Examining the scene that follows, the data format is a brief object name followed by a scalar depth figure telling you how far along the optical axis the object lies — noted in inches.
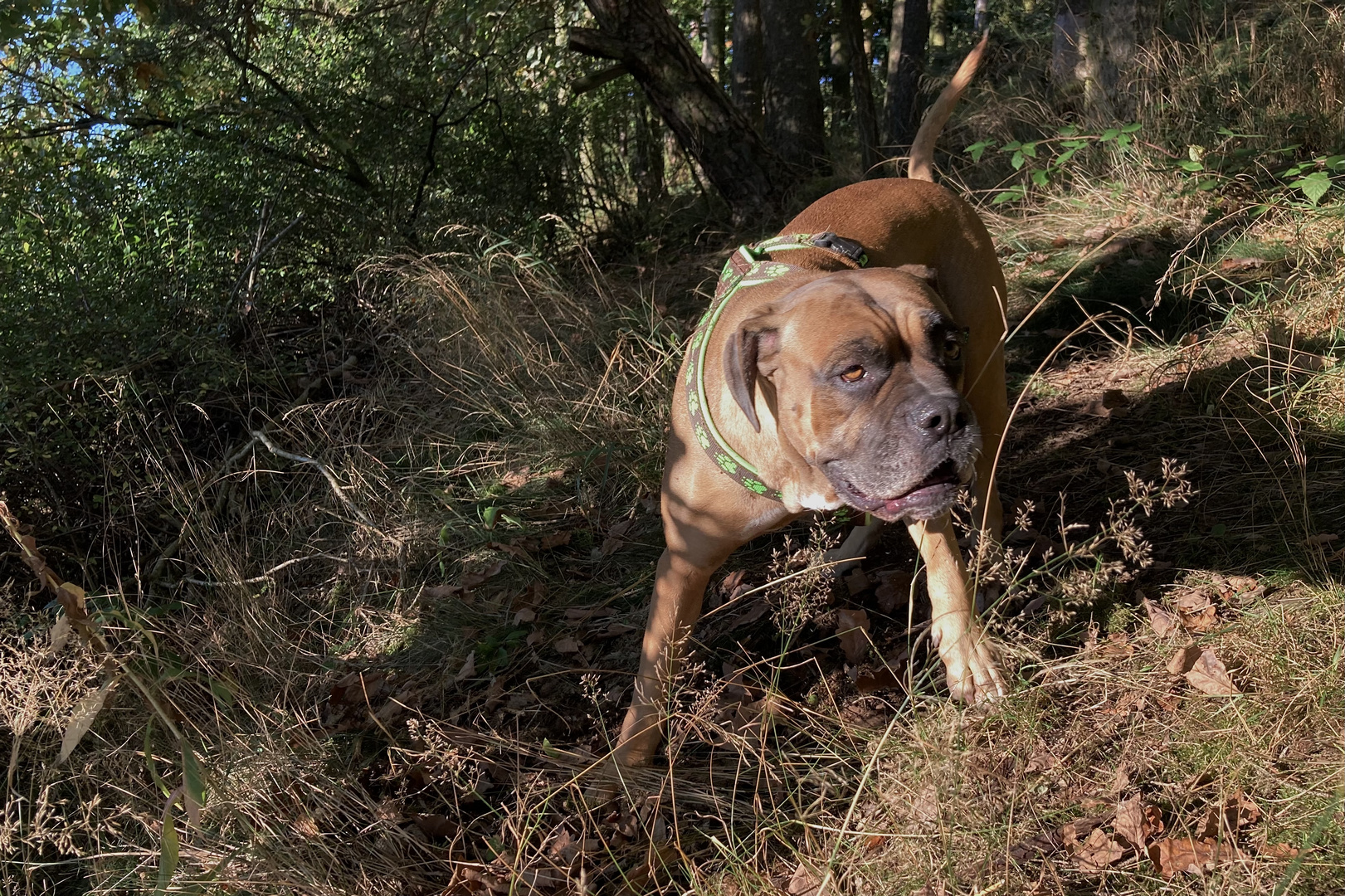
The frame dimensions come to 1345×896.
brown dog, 94.4
